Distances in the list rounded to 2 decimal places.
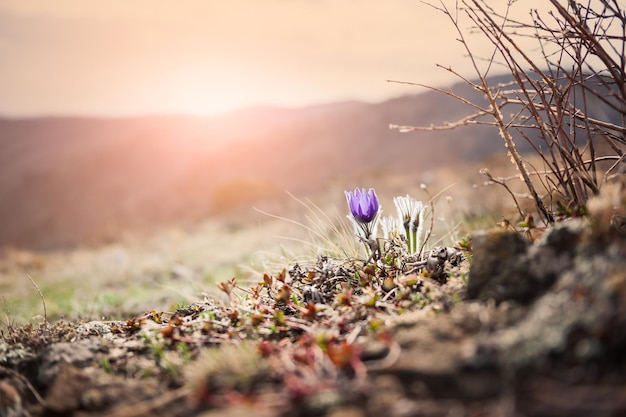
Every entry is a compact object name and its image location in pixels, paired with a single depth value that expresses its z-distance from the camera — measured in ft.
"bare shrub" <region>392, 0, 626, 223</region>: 3.33
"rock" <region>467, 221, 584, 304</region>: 2.88
